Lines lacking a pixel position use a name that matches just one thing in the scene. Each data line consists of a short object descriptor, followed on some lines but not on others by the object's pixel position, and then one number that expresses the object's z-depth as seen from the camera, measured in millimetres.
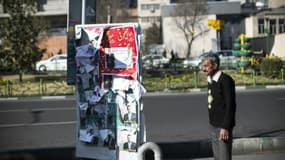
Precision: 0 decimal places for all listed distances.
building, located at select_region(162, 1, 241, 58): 70250
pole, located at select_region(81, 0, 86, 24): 7005
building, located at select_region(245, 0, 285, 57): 72938
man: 5664
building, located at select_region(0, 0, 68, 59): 83562
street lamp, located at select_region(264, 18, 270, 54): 71862
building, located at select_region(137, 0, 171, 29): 96219
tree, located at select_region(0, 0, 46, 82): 27094
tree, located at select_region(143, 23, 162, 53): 79006
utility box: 6262
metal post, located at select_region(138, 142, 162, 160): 4978
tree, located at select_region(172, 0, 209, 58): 65625
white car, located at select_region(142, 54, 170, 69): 31866
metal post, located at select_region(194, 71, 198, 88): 24847
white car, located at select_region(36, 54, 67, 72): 42469
